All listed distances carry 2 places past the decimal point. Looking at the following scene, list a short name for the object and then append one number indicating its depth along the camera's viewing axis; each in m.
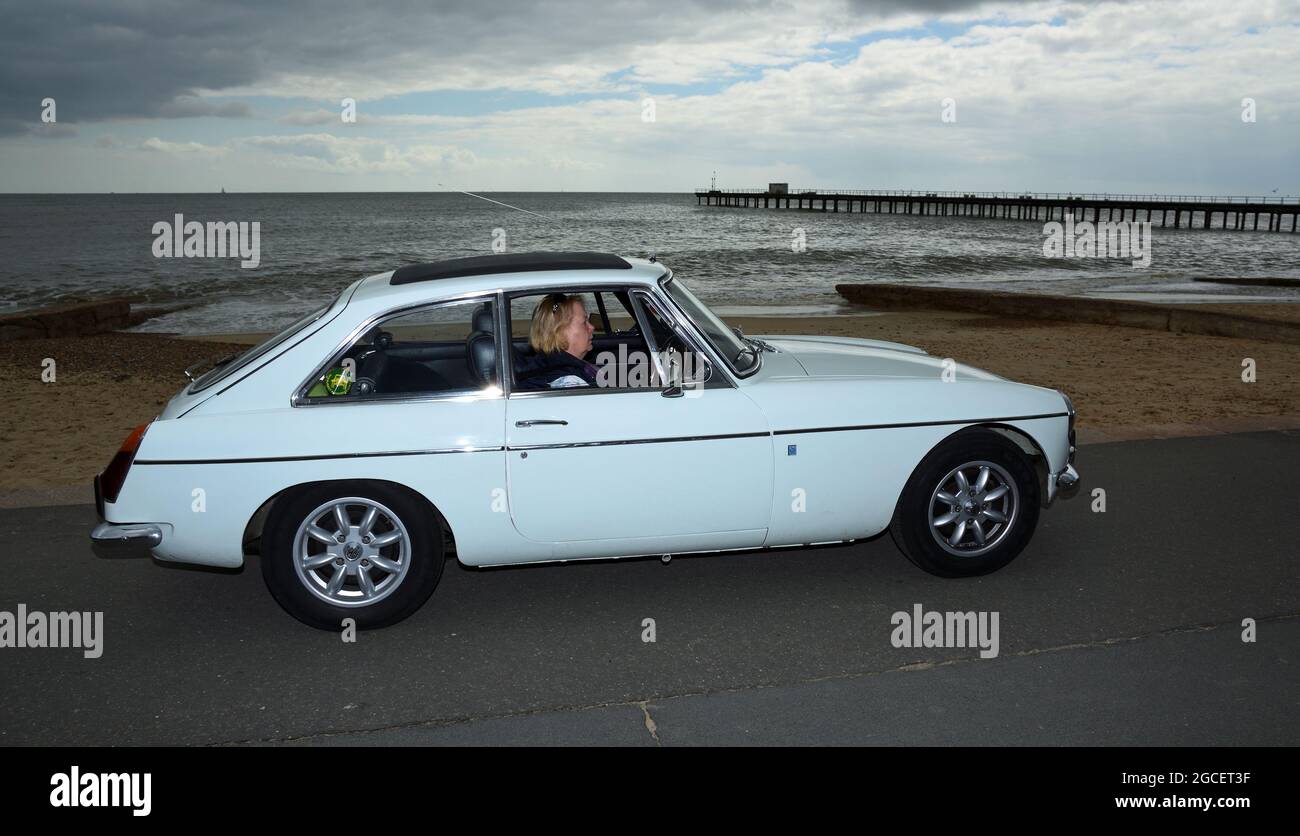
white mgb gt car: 4.30
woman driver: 4.82
